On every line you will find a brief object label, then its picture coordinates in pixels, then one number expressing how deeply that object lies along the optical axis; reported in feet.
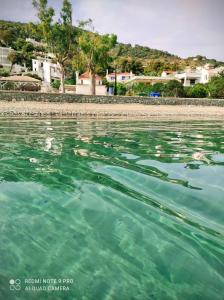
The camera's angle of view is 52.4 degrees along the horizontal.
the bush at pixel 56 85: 141.28
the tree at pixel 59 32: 83.22
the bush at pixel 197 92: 111.32
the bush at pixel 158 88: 113.73
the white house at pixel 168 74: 171.27
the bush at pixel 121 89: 127.11
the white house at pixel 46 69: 174.64
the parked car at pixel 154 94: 110.24
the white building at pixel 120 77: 187.91
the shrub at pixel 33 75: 166.39
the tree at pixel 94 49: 84.30
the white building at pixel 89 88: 123.86
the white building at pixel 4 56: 213.50
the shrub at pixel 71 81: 156.21
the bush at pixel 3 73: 156.42
